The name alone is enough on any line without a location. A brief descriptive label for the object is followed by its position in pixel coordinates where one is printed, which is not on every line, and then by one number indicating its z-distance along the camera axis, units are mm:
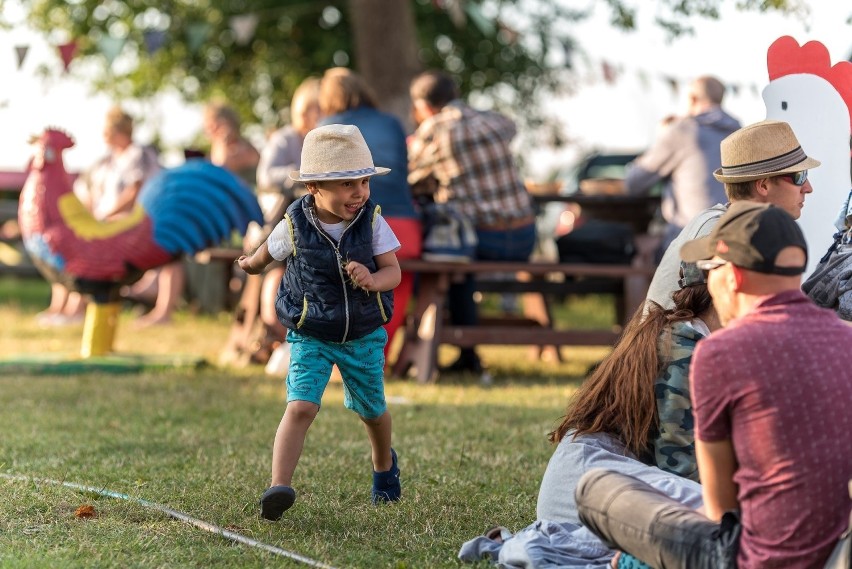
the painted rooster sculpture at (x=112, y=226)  14997
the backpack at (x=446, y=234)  14349
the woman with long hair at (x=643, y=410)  6384
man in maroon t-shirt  5014
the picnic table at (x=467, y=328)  14349
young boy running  7604
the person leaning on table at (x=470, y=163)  14212
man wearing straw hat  7405
